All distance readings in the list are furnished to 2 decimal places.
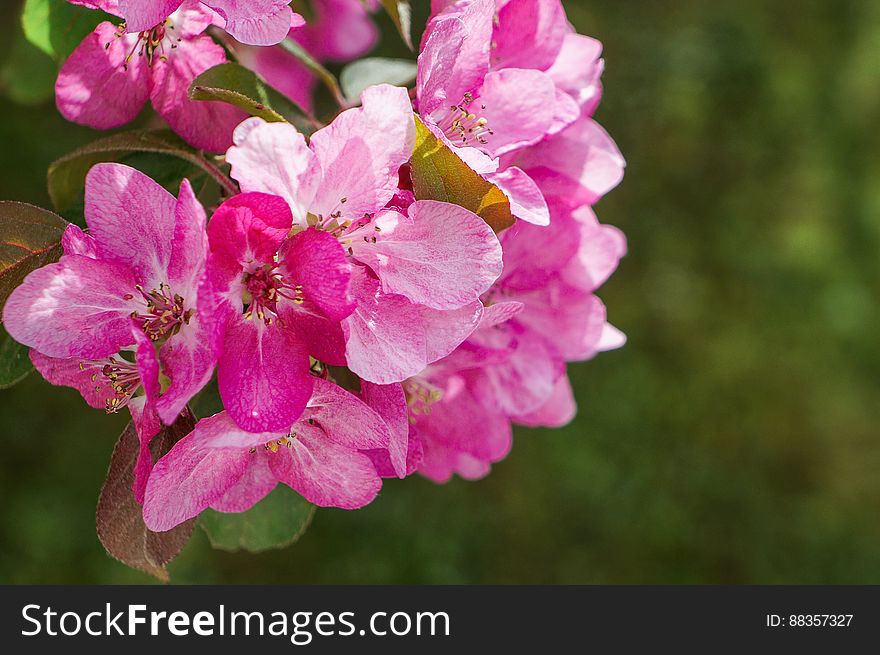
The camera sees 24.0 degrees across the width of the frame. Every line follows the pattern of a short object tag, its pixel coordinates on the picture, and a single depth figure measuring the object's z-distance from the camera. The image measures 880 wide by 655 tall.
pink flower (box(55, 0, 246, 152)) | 0.36
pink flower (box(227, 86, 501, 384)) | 0.34
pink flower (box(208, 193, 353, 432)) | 0.33
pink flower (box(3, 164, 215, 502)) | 0.33
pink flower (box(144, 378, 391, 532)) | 0.34
